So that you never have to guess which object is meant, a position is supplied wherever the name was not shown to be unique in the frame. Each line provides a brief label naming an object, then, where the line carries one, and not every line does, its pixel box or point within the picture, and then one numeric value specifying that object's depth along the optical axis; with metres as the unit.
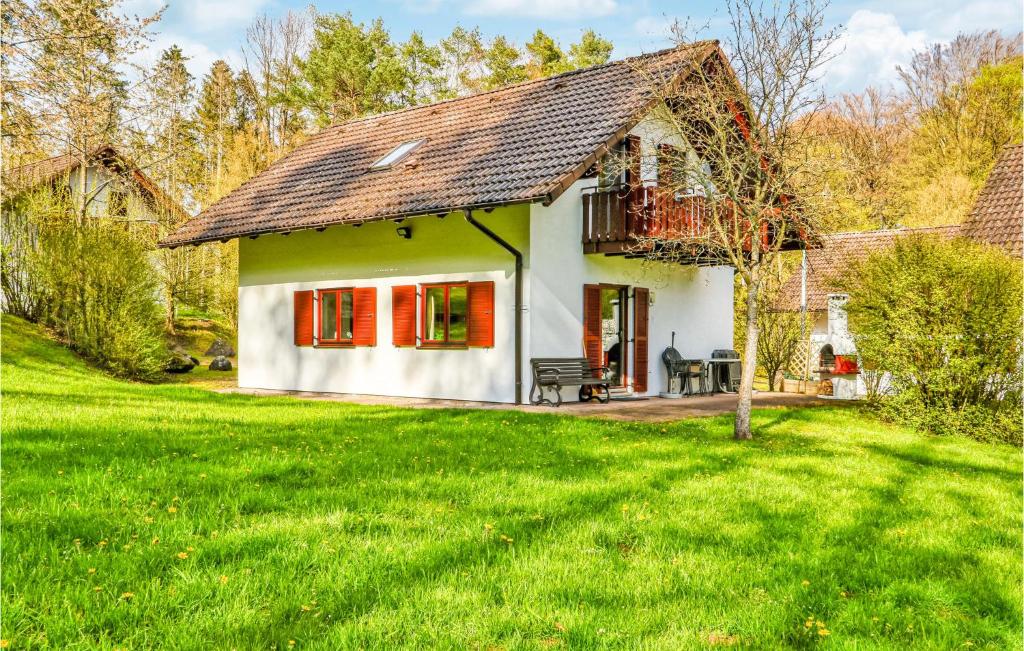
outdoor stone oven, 17.16
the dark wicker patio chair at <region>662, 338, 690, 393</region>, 16.38
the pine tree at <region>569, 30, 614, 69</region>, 33.97
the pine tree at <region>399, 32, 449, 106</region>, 35.50
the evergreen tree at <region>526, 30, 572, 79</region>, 34.50
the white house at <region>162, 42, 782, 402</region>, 13.45
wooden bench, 13.34
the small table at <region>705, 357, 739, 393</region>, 17.45
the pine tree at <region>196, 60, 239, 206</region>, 32.88
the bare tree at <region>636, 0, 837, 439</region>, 9.41
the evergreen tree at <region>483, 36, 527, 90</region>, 34.81
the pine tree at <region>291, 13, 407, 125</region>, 34.09
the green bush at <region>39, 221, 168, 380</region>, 16.56
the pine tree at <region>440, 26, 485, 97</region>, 36.00
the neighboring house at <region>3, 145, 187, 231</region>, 19.12
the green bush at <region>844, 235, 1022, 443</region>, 11.01
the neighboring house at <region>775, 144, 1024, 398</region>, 15.90
